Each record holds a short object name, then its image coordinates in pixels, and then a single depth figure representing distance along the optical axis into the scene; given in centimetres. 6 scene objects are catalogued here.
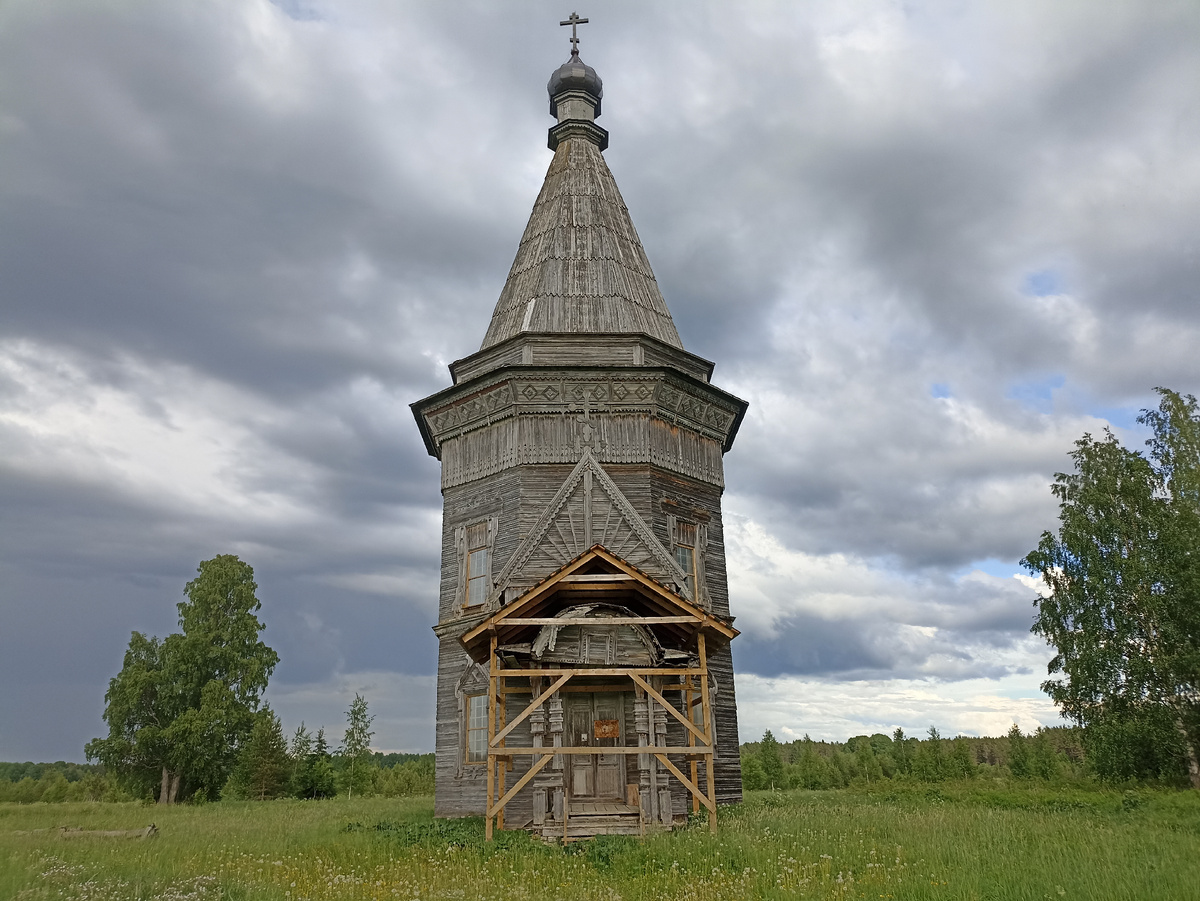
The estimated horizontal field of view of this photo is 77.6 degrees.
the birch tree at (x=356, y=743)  4544
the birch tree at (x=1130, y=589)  2248
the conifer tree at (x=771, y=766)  4741
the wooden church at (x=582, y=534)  1275
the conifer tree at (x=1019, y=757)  3791
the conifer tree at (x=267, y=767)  3688
